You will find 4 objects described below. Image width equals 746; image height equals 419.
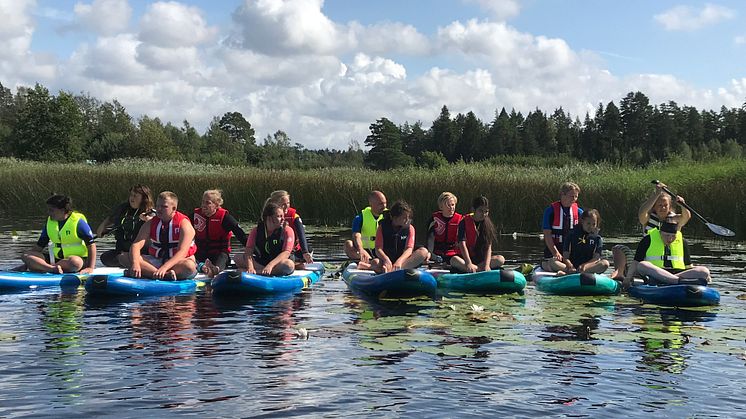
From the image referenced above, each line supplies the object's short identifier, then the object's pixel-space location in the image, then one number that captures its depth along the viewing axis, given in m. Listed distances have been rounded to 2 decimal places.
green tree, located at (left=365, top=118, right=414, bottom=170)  102.88
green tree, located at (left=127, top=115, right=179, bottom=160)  69.00
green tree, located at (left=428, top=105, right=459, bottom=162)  99.62
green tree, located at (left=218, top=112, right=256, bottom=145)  127.44
